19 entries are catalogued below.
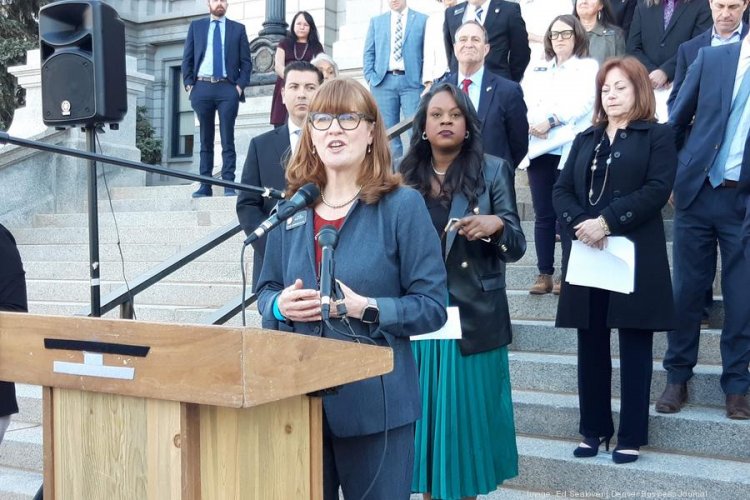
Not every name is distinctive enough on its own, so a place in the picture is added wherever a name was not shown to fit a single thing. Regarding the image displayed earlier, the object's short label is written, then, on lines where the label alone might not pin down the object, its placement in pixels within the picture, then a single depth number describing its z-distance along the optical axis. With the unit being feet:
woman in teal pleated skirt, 13.16
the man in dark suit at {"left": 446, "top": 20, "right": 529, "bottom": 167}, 18.57
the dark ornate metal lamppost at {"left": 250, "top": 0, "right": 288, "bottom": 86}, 46.26
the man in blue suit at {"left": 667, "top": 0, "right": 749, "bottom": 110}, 17.89
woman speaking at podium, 8.97
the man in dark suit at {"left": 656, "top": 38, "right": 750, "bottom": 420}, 15.98
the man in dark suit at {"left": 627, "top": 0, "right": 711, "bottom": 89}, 22.54
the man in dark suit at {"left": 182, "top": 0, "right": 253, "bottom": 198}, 33.30
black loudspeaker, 16.42
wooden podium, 6.96
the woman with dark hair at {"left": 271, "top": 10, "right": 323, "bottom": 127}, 32.40
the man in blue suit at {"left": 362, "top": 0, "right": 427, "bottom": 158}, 29.63
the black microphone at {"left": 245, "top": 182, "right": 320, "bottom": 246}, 8.45
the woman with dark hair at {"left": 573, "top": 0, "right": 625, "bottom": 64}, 23.67
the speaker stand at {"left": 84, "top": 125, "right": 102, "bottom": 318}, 15.31
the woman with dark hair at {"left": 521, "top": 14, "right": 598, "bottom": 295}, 20.38
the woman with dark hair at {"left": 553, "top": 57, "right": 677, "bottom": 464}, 14.66
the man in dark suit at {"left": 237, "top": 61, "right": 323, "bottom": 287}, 16.26
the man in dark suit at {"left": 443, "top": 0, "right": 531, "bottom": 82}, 23.89
